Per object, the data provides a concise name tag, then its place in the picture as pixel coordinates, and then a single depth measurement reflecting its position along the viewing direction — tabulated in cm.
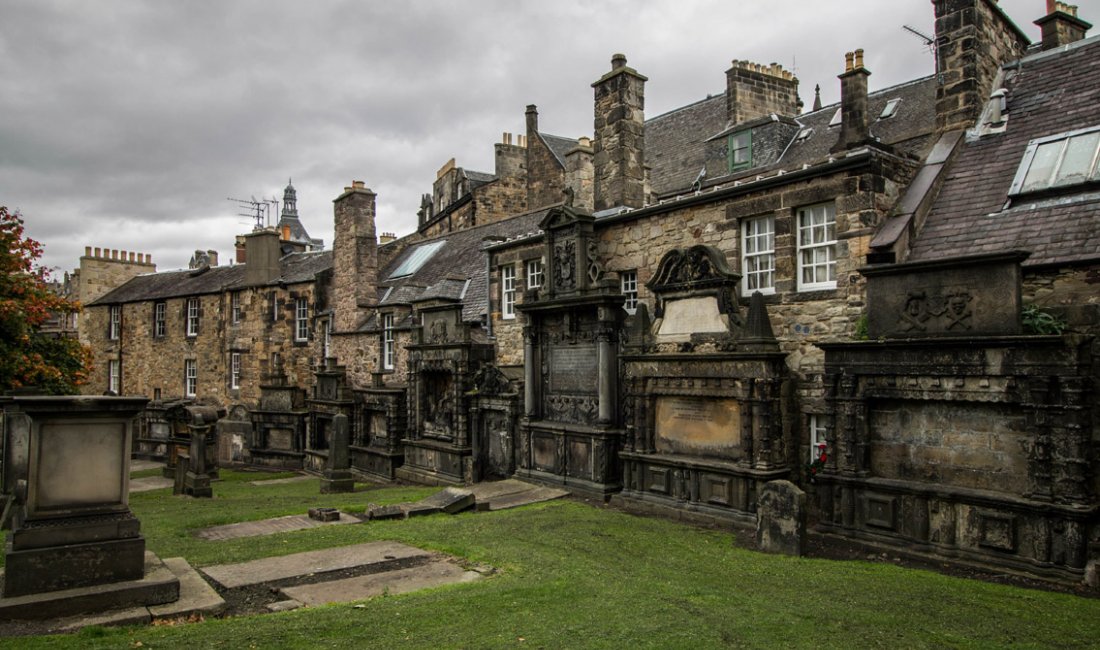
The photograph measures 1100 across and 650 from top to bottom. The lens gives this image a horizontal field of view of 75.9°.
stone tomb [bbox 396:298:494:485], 1833
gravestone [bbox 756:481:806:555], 930
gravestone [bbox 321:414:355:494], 1789
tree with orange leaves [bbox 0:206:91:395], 1658
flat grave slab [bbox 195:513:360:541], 1139
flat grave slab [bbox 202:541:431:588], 841
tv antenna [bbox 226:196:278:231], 3700
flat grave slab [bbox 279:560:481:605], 763
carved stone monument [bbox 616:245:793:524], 1126
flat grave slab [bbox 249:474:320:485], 2109
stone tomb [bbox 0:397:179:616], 671
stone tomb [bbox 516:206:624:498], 1435
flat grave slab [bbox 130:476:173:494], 1978
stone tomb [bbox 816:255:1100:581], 812
